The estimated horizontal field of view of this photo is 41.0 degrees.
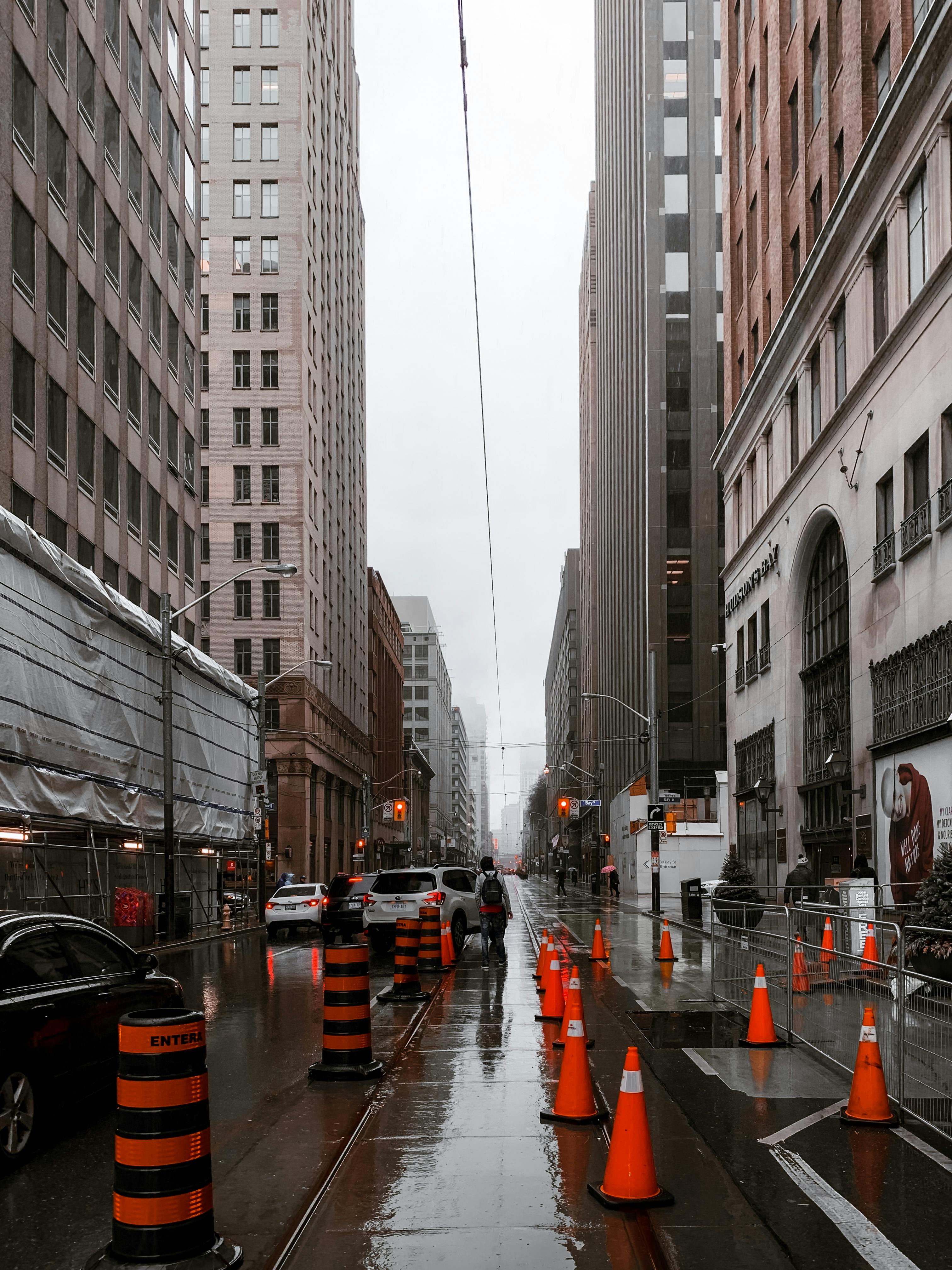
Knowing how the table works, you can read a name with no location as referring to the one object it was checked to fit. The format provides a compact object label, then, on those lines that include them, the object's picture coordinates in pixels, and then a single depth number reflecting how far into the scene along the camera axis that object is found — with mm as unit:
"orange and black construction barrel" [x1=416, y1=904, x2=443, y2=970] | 20797
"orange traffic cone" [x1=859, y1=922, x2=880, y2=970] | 9742
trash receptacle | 34844
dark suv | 30188
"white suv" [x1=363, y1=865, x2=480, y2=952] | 24219
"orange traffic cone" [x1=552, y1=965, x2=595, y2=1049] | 9477
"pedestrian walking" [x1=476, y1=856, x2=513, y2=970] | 20328
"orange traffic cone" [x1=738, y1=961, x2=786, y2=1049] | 11992
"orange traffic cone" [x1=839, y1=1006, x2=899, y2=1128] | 8492
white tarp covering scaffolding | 22906
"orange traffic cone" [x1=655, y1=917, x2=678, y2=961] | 22172
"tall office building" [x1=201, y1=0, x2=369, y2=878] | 65125
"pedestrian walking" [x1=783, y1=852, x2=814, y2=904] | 23938
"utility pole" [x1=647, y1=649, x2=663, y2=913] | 42488
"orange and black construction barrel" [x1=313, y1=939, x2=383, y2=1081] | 10219
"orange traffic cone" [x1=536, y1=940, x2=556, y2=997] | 14516
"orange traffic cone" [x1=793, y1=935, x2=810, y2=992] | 11531
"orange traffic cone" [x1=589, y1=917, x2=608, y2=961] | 22188
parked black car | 7852
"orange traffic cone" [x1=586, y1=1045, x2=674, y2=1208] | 6613
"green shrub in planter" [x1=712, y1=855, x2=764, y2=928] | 13914
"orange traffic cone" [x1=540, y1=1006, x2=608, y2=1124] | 8586
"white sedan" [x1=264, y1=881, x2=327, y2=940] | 33500
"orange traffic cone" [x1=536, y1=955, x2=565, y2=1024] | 14086
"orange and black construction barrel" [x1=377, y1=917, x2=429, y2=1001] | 16578
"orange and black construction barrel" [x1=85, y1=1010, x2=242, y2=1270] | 5492
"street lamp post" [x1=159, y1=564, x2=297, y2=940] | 29188
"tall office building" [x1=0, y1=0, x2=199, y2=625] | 28391
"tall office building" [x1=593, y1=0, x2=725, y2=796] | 67938
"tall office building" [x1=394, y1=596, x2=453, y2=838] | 172375
